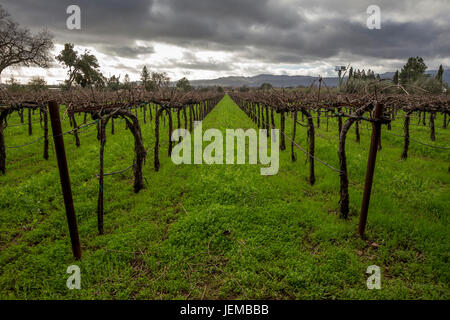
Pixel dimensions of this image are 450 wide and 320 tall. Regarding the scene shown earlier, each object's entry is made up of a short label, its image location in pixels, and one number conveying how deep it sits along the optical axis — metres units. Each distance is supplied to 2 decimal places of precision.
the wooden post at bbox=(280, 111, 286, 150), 13.69
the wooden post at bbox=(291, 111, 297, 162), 11.53
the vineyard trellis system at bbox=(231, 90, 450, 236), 5.25
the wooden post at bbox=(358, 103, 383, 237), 5.19
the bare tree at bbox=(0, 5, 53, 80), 28.91
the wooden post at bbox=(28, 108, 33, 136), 17.16
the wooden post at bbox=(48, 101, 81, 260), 4.46
